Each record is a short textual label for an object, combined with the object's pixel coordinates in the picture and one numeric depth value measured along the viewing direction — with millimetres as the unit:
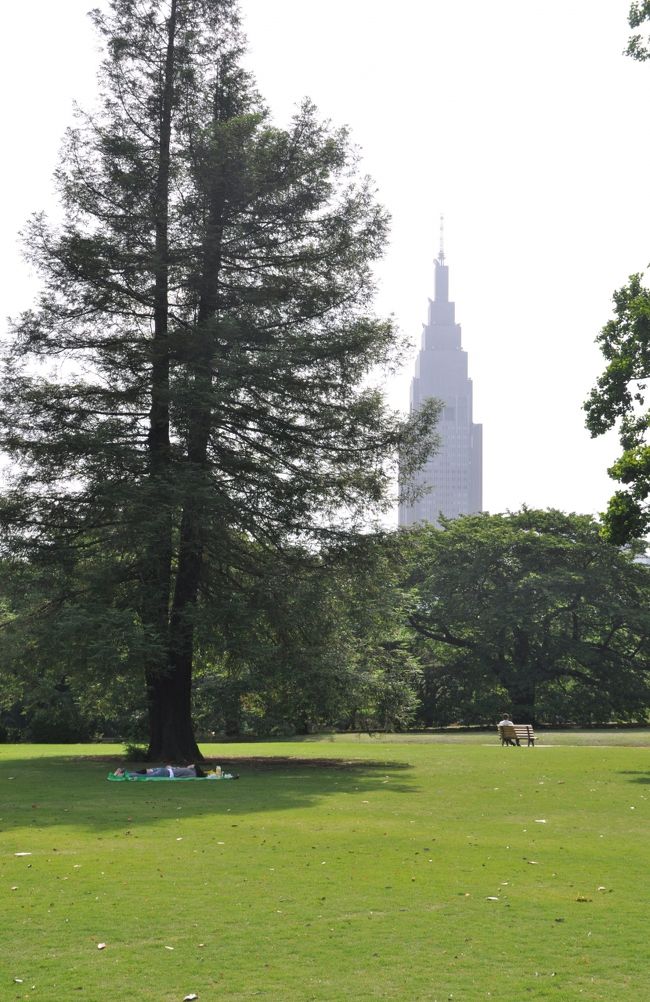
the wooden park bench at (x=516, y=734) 30511
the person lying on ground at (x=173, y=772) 20219
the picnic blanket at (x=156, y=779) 19859
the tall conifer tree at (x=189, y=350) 24969
